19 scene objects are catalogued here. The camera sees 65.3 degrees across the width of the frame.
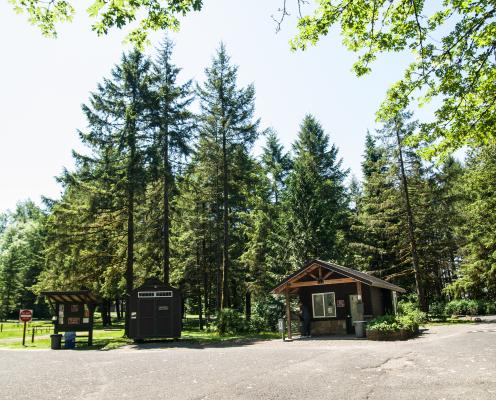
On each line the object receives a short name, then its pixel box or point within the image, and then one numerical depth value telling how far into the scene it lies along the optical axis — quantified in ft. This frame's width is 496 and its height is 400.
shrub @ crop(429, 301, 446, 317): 120.38
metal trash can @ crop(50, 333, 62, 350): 64.34
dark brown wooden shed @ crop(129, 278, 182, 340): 70.38
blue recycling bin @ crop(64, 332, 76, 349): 65.46
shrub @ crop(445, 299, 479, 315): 114.52
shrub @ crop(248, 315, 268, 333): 85.05
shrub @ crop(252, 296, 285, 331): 87.56
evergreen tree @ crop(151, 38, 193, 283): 86.12
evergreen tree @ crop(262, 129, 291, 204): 136.38
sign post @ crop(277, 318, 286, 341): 67.56
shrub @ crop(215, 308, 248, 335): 82.97
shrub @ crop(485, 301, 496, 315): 113.70
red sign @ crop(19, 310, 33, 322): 69.15
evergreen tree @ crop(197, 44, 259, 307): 95.96
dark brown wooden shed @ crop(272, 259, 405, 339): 71.51
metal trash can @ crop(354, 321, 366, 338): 64.23
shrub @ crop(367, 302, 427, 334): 59.21
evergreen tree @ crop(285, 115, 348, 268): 96.12
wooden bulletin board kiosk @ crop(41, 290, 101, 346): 69.10
